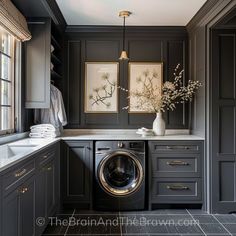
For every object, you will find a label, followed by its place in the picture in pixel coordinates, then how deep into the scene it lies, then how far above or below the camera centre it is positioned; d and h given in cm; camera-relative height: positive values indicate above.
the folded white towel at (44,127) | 341 -10
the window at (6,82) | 295 +42
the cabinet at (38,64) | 331 +67
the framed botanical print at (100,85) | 403 +50
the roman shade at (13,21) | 250 +97
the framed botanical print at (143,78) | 404 +60
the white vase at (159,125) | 376 -9
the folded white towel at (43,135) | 338 -20
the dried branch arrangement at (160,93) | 388 +37
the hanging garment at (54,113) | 367 +8
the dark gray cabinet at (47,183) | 241 -64
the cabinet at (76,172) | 345 -67
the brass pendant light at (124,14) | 337 +130
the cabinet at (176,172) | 346 -67
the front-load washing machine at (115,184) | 342 -73
